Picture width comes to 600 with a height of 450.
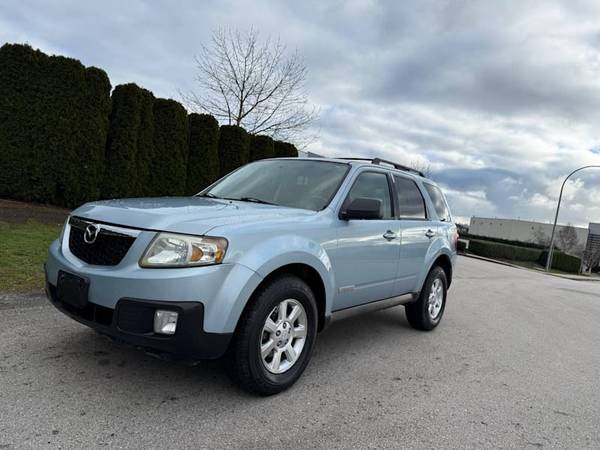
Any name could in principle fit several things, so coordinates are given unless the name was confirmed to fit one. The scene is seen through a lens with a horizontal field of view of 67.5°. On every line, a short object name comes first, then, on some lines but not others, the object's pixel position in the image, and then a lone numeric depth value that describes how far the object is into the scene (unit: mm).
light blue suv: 2660
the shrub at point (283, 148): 18031
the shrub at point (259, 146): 16969
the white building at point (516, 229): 75469
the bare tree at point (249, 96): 18891
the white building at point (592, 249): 59494
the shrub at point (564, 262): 42500
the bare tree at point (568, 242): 64988
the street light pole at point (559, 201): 29891
